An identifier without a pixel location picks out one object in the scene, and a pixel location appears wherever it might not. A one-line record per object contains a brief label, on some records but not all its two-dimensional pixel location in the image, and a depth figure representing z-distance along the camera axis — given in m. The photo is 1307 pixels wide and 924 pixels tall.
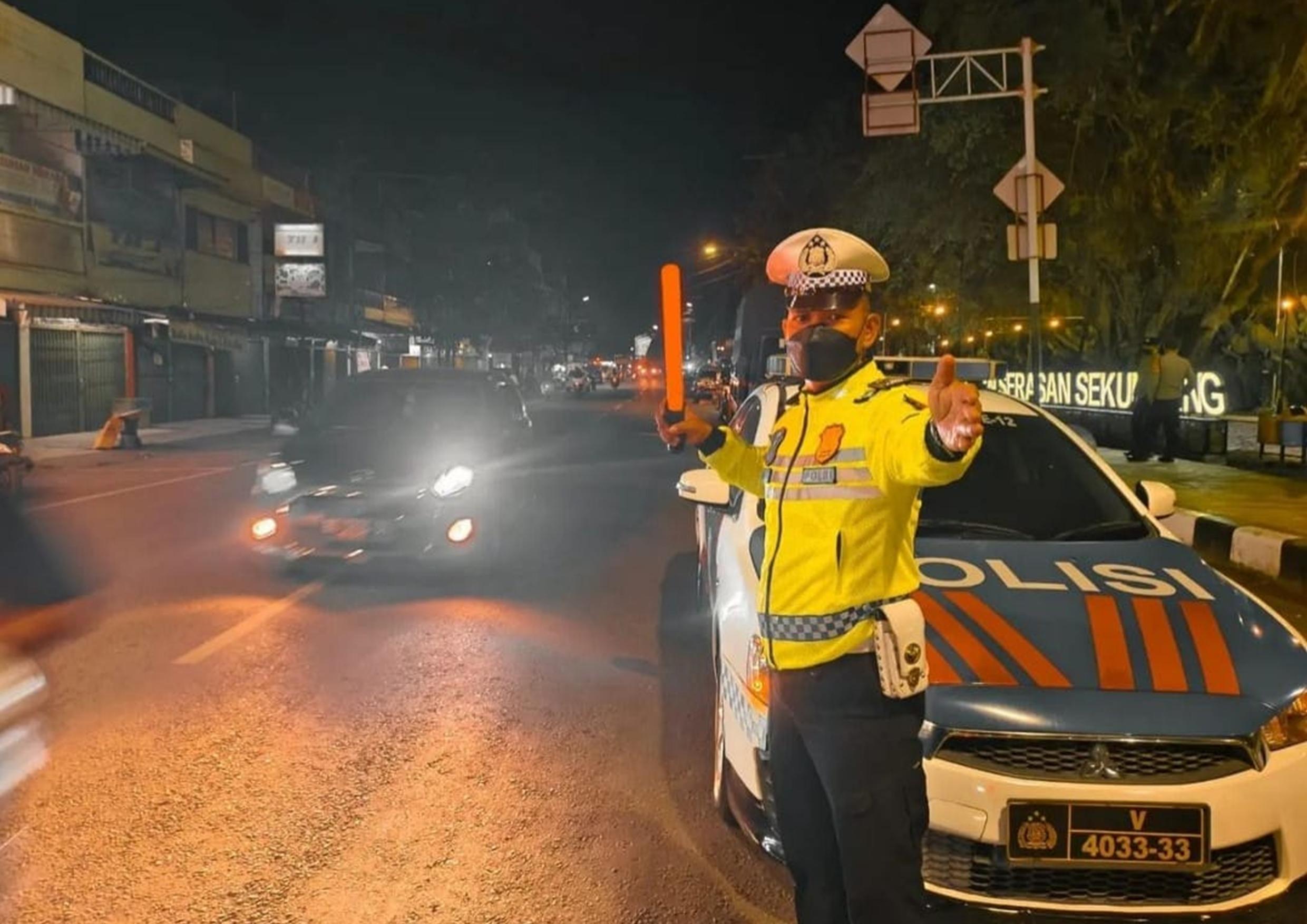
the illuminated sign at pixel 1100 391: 18.81
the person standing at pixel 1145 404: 16.44
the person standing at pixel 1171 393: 16.39
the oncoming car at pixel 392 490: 9.12
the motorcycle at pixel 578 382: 63.97
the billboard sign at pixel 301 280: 39.88
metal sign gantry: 13.50
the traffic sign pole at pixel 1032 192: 13.39
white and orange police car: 3.21
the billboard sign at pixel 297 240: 40.12
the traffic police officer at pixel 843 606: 2.61
